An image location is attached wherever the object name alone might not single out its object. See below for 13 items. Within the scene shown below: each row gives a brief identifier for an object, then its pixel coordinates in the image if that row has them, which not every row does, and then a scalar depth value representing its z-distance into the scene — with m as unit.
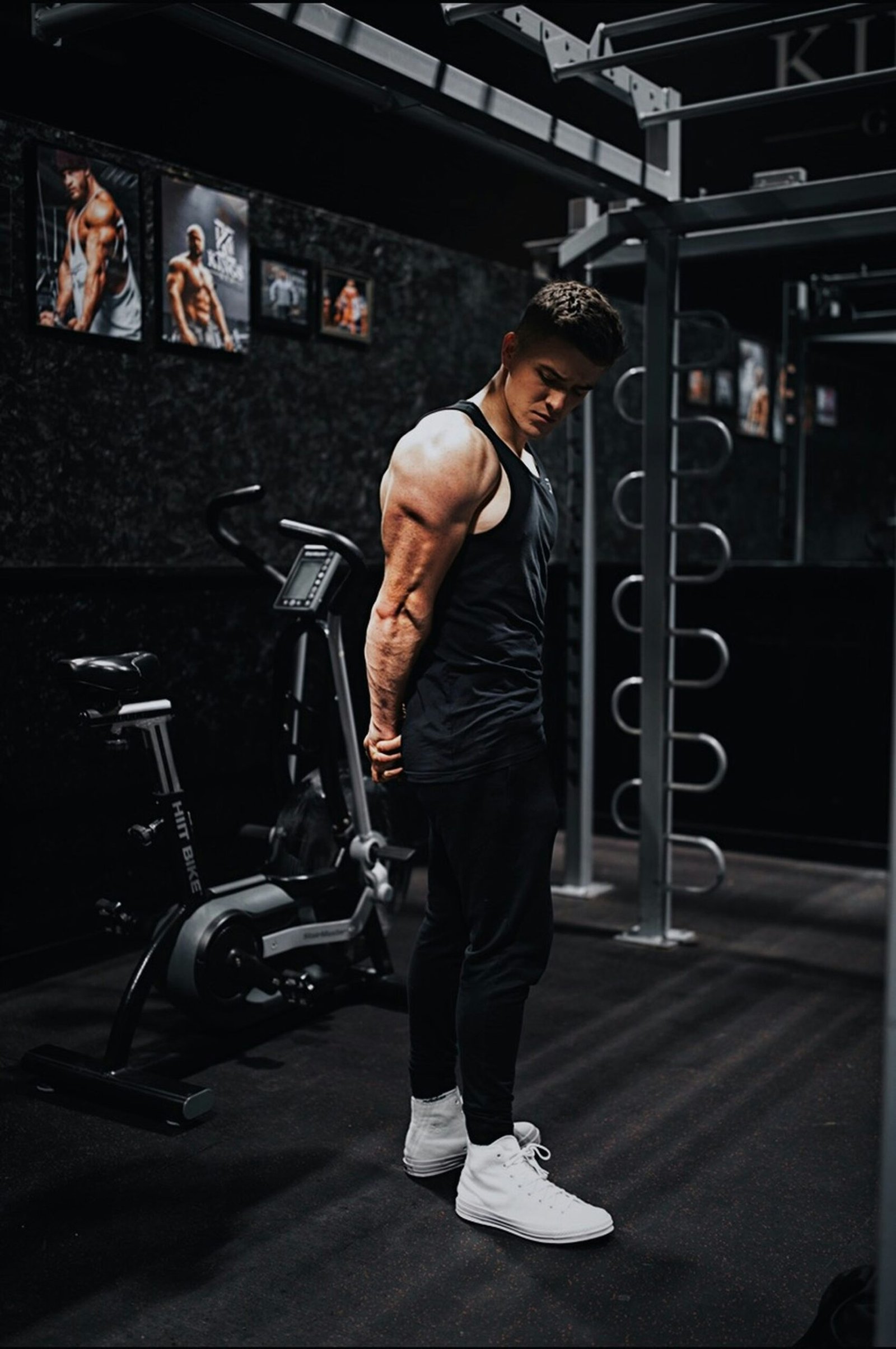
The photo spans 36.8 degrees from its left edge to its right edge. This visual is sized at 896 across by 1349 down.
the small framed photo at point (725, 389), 7.11
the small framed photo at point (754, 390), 7.39
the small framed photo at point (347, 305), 4.55
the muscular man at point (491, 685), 2.18
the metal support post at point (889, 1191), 1.54
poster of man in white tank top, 3.55
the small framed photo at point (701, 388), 6.81
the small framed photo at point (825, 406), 8.09
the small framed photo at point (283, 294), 4.30
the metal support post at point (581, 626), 4.42
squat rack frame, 2.50
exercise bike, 2.86
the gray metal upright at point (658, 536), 3.88
